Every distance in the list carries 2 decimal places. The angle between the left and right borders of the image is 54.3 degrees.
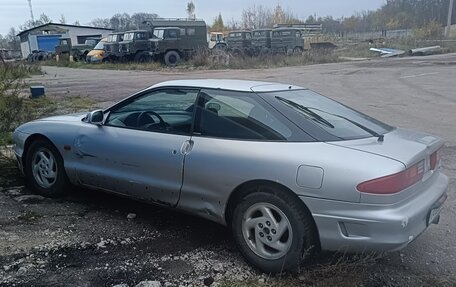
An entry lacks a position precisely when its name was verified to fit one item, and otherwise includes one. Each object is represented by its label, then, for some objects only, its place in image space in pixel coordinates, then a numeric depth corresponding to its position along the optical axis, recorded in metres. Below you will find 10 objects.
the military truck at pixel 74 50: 42.50
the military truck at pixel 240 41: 37.34
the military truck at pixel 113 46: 34.28
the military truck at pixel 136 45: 32.69
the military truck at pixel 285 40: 37.09
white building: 60.34
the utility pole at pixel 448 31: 62.91
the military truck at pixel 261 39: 37.29
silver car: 2.93
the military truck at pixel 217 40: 39.00
